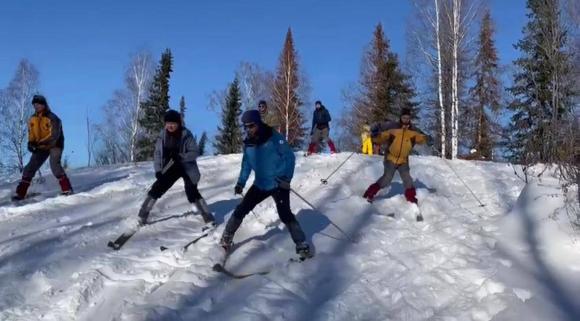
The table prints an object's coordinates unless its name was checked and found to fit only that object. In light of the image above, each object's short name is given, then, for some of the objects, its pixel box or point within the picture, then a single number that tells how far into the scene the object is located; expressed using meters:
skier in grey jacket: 7.84
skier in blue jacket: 6.64
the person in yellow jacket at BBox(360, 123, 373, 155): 21.61
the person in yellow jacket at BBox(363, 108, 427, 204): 9.56
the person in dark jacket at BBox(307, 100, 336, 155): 16.52
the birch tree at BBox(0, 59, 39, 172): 34.91
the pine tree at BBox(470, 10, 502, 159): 33.34
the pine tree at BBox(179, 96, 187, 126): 68.12
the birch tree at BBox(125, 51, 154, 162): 37.41
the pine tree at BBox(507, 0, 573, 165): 24.19
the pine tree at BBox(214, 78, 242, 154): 45.22
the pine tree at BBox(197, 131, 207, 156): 65.61
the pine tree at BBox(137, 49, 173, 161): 38.72
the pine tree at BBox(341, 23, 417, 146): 35.31
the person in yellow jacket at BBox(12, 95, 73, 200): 9.72
